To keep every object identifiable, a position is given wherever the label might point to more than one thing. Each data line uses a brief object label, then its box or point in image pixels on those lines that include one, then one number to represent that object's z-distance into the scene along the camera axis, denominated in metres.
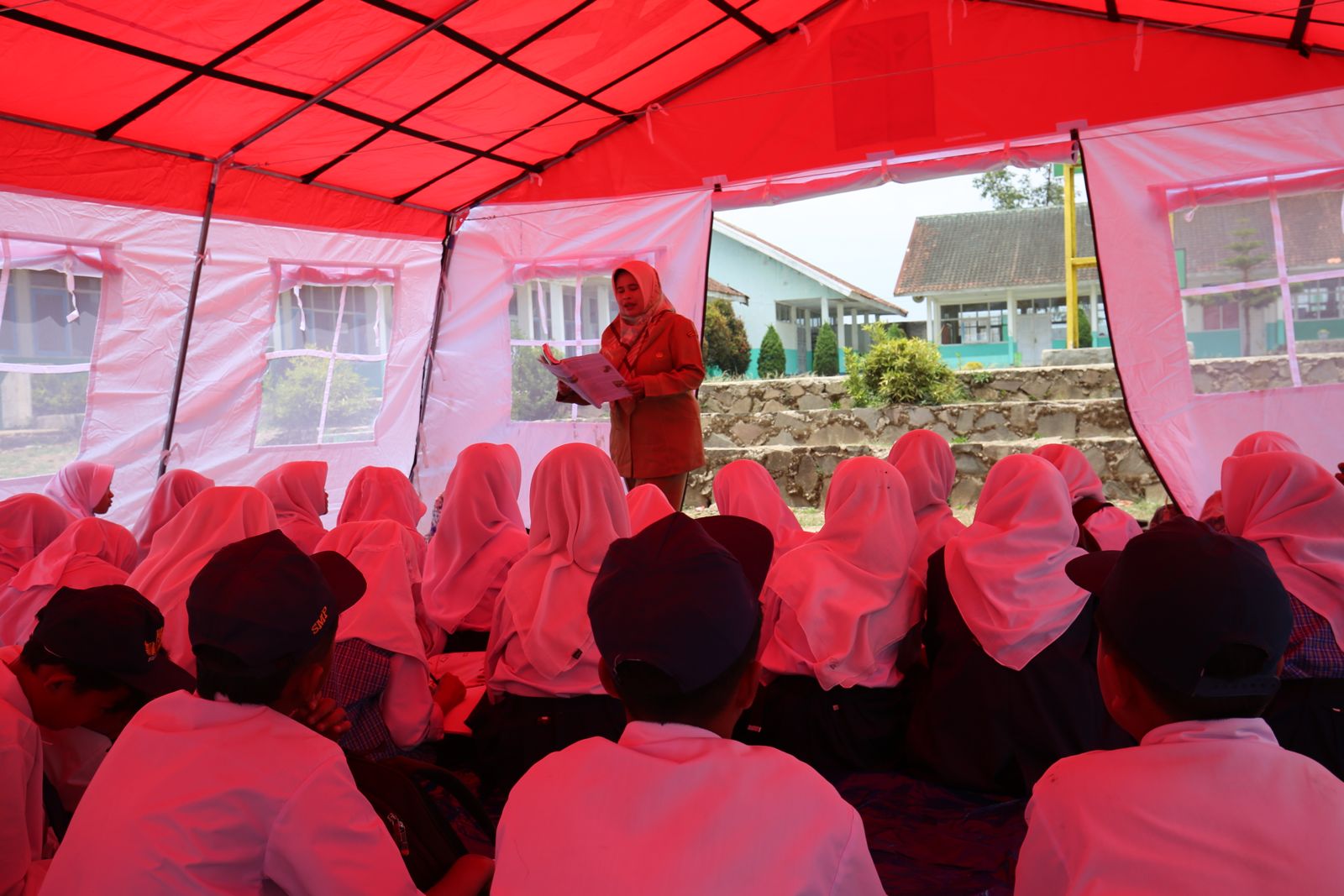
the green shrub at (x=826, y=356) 14.09
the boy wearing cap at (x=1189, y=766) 1.07
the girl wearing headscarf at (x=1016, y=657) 2.54
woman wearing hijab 4.96
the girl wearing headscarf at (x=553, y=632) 2.62
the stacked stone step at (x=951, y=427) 8.82
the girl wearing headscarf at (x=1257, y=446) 3.99
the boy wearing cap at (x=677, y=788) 1.10
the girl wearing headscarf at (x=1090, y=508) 3.55
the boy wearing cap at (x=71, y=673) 1.69
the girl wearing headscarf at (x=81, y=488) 4.85
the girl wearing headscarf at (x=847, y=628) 2.65
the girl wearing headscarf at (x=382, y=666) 2.46
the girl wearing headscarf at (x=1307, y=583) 2.43
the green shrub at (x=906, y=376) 10.25
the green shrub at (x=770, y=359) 14.52
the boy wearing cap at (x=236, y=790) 1.28
